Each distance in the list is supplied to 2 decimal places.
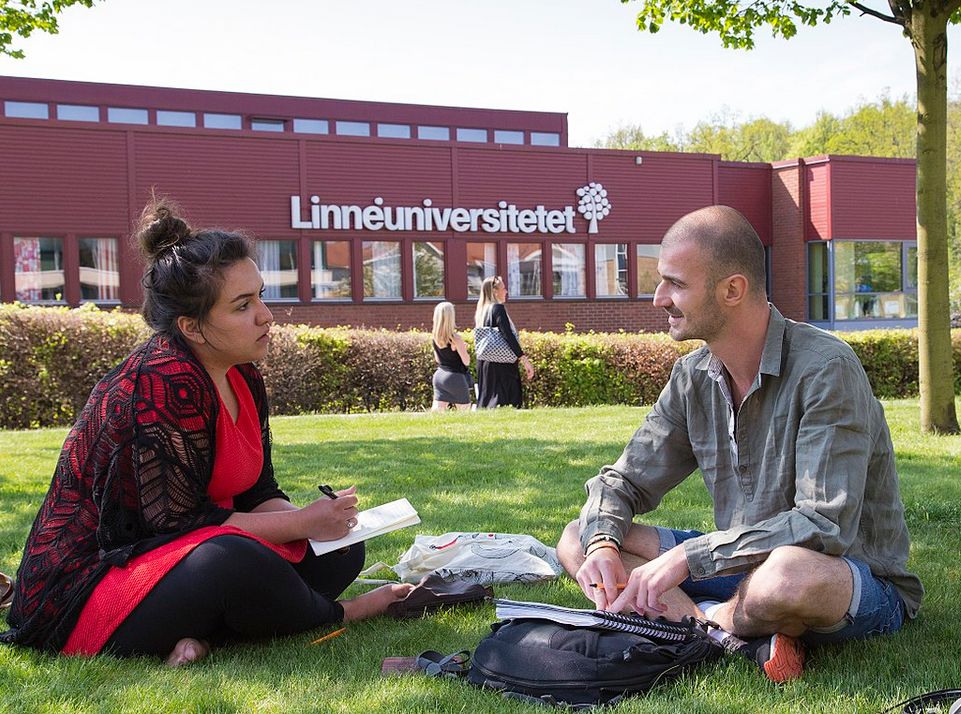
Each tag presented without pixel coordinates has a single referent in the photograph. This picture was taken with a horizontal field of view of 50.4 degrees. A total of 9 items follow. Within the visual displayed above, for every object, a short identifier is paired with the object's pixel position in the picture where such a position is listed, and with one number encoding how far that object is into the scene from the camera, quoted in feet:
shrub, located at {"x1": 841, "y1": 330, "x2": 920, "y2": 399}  56.24
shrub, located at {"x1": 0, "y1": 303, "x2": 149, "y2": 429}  42.27
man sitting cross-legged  9.66
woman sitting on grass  11.12
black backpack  9.70
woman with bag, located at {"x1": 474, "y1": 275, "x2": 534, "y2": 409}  41.47
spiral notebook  10.05
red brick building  73.51
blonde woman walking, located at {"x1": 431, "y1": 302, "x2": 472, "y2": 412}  41.78
